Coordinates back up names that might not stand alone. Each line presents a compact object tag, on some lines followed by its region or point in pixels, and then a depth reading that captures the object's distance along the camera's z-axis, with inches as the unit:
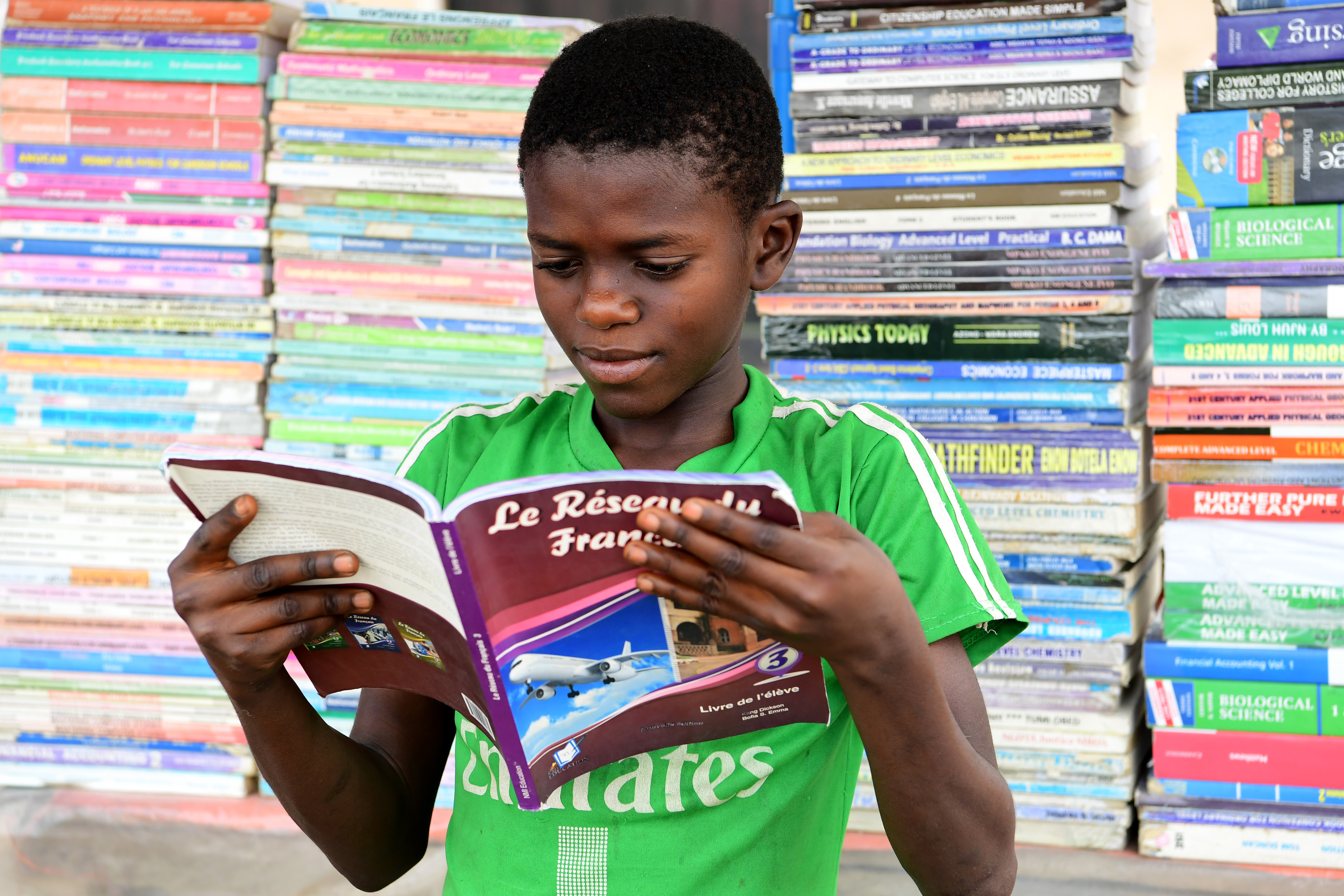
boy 75.5
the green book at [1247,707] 97.8
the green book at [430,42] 101.4
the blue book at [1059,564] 100.1
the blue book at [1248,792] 98.0
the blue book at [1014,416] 99.8
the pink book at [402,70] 101.7
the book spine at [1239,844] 98.3
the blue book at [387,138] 101.9
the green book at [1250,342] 97.3
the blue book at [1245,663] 97.6
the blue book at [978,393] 99.6
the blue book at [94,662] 104.1
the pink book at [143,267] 103.7
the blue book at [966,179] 99.2
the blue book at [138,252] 103.8
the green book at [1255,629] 97.9
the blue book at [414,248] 102.7
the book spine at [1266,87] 96.2
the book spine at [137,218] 103.4
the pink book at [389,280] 102.7
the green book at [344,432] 103.5
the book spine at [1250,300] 97.1
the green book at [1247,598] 97.9
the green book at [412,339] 102.7
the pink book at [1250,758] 97.9
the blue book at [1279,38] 96.0
